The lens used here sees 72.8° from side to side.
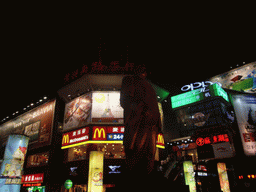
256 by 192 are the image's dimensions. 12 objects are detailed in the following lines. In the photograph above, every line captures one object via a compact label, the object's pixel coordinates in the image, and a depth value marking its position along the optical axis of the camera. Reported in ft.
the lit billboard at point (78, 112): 55.17
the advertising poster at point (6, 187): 30.46
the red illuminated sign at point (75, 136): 51.18
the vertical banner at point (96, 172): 44.52
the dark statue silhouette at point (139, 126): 11.18
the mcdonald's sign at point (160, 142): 53.73
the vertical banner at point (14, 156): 31.14
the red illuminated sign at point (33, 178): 64.43
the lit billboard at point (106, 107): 53.26
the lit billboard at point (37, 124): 70.13
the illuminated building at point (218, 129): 60.08
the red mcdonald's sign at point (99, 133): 49.88
